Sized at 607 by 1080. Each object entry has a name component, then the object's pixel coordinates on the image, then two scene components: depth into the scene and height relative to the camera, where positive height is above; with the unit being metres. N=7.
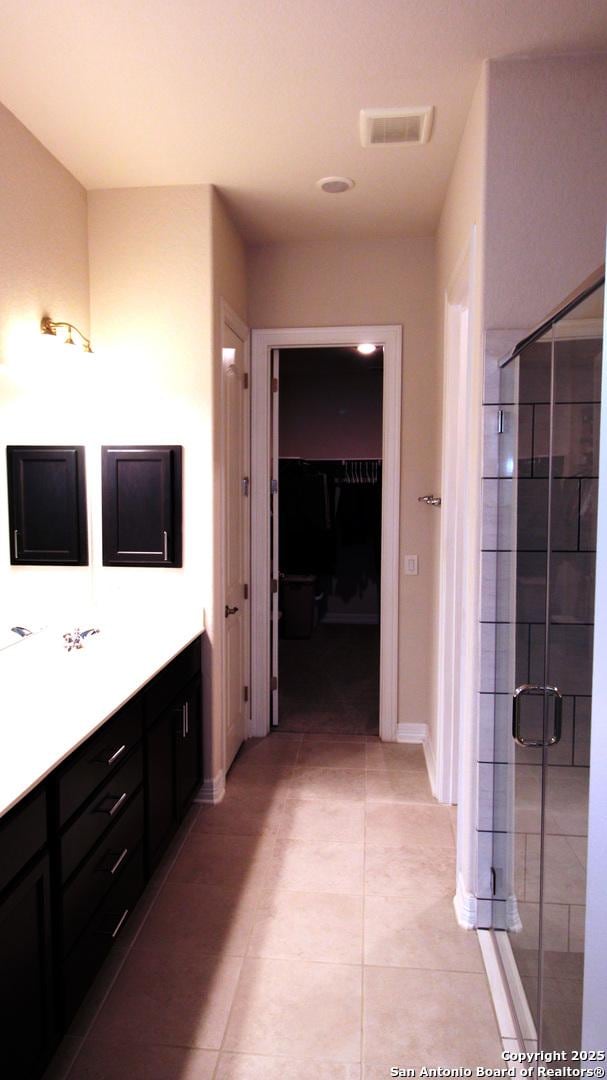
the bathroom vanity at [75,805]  1.46 -0.84
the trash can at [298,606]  6.49 -1.05
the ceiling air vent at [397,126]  2.33 +1.32
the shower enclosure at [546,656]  1.42 -0.41
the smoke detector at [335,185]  2.88 +1.35
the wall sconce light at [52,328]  2.61 +0.66
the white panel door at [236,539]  3.31 -0.22
